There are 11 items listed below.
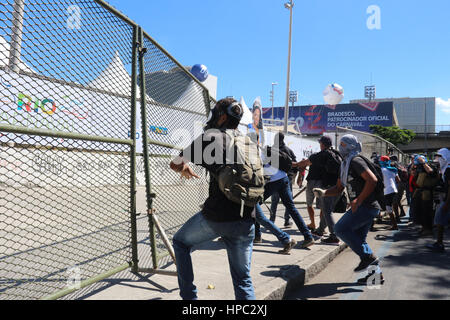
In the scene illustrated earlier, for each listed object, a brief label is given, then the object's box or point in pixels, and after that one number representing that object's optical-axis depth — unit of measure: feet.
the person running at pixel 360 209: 12.74
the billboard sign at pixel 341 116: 233.35
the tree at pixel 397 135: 203.51
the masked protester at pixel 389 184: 24.97
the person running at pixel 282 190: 17.08
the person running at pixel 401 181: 29.73
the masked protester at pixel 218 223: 7.97
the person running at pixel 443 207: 17.54
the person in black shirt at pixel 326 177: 18.12
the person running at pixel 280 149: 18.83
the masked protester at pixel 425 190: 22.39
